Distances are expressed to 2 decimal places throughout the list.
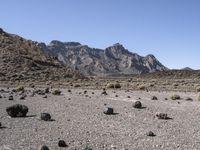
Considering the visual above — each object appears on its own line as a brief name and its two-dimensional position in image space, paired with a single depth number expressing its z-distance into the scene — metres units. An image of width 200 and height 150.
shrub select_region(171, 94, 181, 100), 20.81
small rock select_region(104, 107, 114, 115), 13.95
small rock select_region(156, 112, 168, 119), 12.82
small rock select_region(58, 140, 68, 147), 8.70
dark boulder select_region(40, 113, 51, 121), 12.45
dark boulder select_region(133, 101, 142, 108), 15.80
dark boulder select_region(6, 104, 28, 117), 13.11
